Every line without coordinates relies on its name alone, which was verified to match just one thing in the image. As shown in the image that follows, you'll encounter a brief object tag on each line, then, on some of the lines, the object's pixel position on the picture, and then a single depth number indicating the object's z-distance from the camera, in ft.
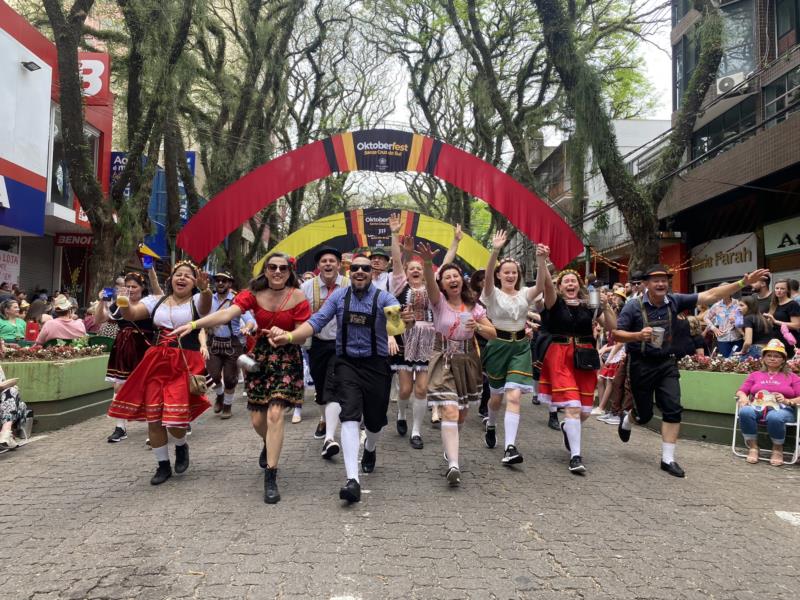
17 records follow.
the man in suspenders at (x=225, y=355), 27.02
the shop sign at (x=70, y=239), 63.82
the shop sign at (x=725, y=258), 60.03
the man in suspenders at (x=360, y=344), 15.76
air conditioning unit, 56.90
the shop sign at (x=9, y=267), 51.88
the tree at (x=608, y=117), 37.19
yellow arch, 69.56
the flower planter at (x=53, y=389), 24.58
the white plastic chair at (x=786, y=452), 20.79
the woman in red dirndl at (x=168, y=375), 16.48
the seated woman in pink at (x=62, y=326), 28.66
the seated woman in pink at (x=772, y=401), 21.07
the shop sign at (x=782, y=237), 51.56
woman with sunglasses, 15.48
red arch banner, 37.76
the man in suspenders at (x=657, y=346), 19.01
